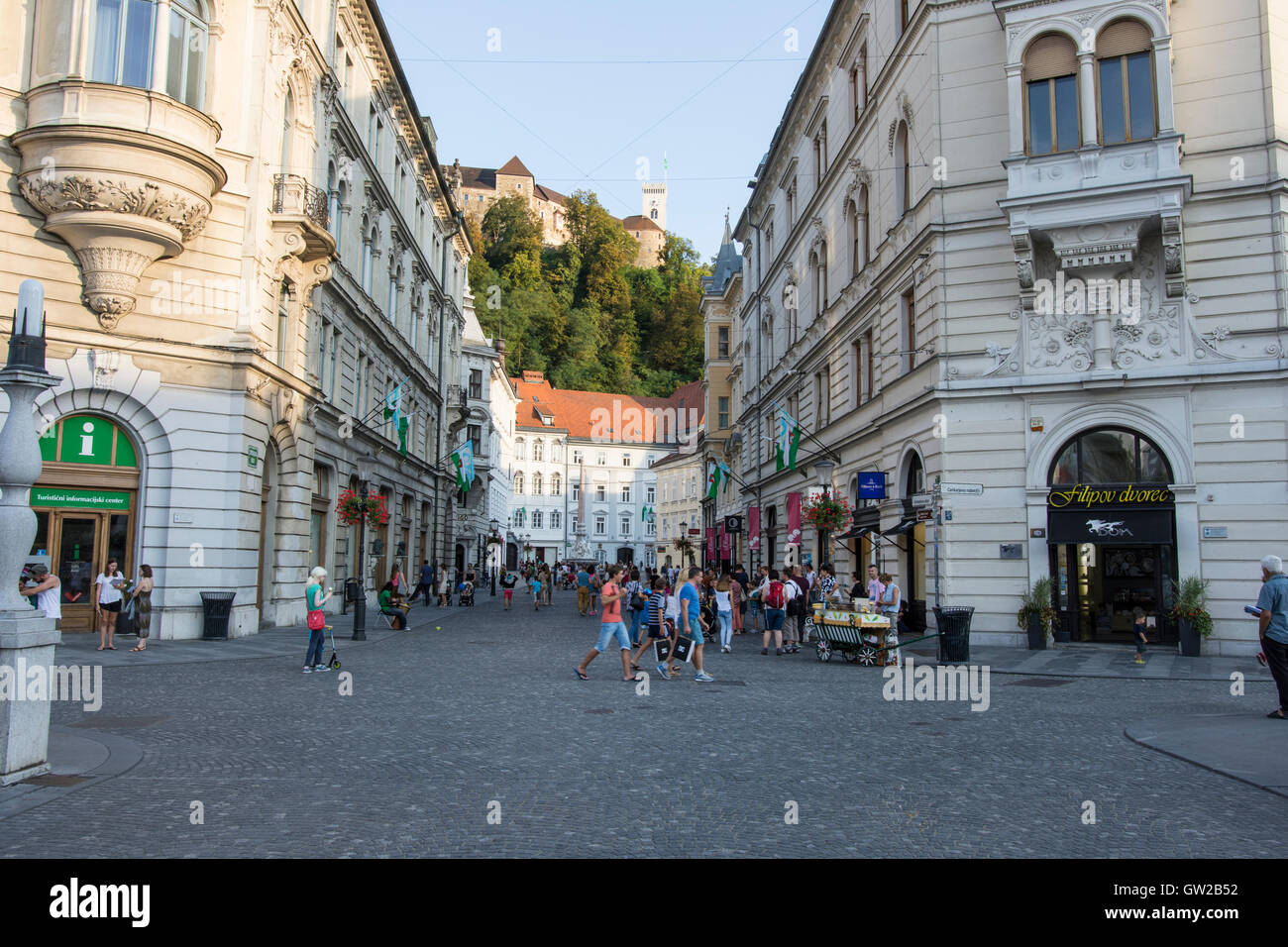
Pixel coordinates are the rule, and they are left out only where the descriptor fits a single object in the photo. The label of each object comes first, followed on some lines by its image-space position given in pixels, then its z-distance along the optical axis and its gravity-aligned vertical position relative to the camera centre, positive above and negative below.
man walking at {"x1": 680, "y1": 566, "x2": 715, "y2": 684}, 16.21 -0.73
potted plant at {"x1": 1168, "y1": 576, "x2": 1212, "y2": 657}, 19.19 -0.88
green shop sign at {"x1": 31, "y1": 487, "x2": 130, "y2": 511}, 19.66 +1.24
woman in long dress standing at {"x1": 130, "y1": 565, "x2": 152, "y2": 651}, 17.97 -0.80
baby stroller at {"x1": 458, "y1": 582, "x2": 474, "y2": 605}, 41.88 -1.26
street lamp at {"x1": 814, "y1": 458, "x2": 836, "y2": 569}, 28.45 +2.77
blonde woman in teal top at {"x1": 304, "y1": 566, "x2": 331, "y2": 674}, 16.06 -0.96
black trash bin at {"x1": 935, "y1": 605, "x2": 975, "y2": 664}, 17.70 -1.14
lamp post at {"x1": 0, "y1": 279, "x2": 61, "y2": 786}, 7.65 +0.29
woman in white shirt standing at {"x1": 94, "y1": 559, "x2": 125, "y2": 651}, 17.72 -0.74
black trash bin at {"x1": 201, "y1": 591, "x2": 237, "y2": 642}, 20.50 -1.04
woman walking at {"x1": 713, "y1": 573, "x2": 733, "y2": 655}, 21.11 -0.91
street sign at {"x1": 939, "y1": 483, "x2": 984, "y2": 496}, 20.70 +1.64
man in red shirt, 15.48 -0.96
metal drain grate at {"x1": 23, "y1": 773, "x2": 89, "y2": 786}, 7.52 -1.67
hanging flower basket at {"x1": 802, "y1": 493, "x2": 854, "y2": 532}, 27.06 +1.45
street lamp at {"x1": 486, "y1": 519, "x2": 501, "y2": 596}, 74.54 +2.20
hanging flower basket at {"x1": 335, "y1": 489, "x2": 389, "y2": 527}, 28.62 +1.59
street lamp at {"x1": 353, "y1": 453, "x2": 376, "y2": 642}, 32.09 +2.90
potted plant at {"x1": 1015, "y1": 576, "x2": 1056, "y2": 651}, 20.41 -0.96
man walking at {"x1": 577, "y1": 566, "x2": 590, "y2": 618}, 37.56 -1.19
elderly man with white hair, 11.24 -0.57
